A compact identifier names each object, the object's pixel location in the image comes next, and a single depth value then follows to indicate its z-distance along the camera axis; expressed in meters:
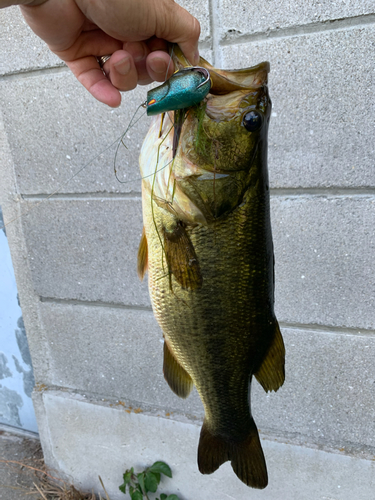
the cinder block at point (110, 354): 0.70
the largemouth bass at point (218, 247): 0.31
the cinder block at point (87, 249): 0.65
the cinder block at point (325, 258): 0.55
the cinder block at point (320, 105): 0.49
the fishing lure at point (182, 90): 0.26
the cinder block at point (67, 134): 0.60
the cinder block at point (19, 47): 0.61
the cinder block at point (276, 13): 0.48
